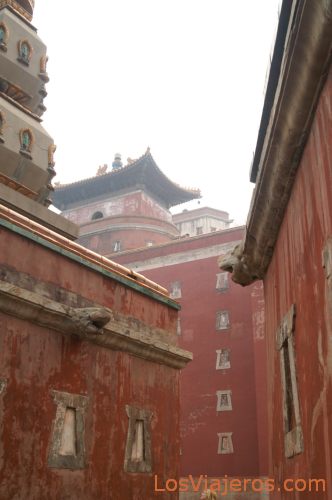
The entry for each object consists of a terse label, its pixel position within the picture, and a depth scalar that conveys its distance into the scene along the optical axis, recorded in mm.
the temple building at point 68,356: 8156
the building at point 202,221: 59156
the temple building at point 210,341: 24375
